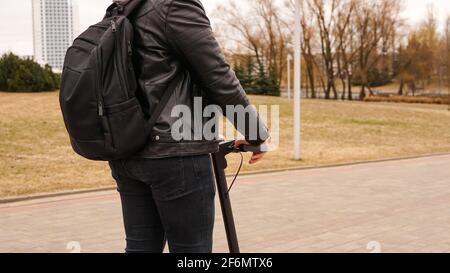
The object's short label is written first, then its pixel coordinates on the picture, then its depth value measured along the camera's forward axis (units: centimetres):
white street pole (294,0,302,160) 1210
